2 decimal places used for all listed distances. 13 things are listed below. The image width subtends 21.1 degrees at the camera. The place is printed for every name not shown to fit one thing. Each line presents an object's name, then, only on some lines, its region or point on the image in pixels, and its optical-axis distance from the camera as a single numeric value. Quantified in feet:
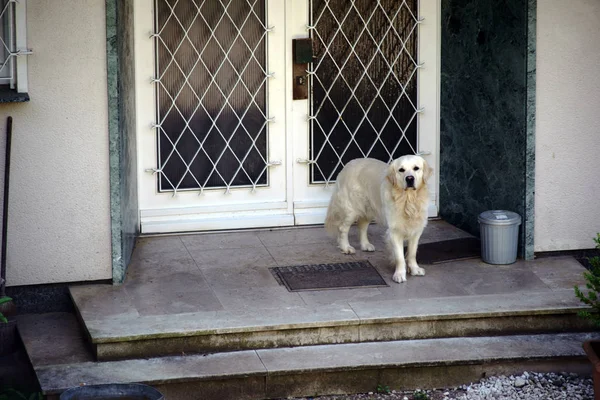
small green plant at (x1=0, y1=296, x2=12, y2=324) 34.16
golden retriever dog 38.89
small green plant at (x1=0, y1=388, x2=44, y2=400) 34.11
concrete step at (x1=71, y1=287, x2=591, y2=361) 34.18
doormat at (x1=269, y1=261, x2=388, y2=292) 38.99
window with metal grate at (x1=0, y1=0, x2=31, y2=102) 36.17
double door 43.96
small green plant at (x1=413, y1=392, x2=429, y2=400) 33.60
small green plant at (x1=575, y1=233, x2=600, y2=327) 32.77
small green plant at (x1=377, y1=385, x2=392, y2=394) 33.88
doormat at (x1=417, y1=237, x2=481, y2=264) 42.17
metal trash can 41.10
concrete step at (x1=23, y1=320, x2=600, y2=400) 32.73
